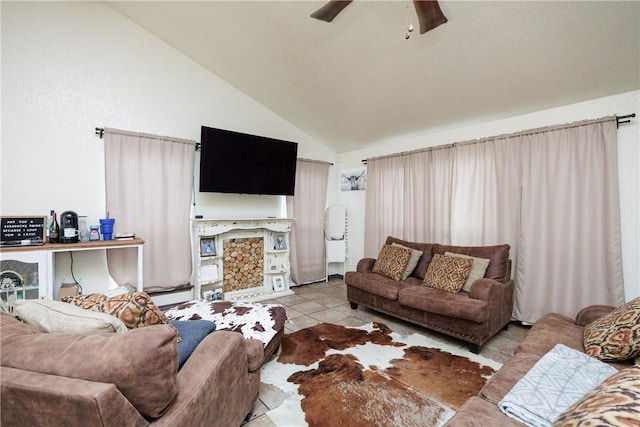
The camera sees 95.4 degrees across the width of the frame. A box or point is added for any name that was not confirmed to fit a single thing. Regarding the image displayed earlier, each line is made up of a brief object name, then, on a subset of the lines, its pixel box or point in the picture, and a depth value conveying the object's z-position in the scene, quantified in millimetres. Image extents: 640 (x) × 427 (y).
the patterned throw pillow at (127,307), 1268
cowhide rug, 1790
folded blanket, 1133
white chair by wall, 5148
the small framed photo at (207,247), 3818
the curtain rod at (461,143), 2645
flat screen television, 3617
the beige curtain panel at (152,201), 3307
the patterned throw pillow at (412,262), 3500
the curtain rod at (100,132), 3221
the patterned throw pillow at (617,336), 1498
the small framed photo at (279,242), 4527
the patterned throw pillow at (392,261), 3465
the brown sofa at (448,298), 2611
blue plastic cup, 3055
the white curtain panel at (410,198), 3915
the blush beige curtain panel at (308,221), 4781
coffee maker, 2771
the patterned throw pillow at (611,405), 655
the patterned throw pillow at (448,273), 2970
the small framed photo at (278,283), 4426
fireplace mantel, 3797
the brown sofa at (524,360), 1147
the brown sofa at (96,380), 833
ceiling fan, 1723
